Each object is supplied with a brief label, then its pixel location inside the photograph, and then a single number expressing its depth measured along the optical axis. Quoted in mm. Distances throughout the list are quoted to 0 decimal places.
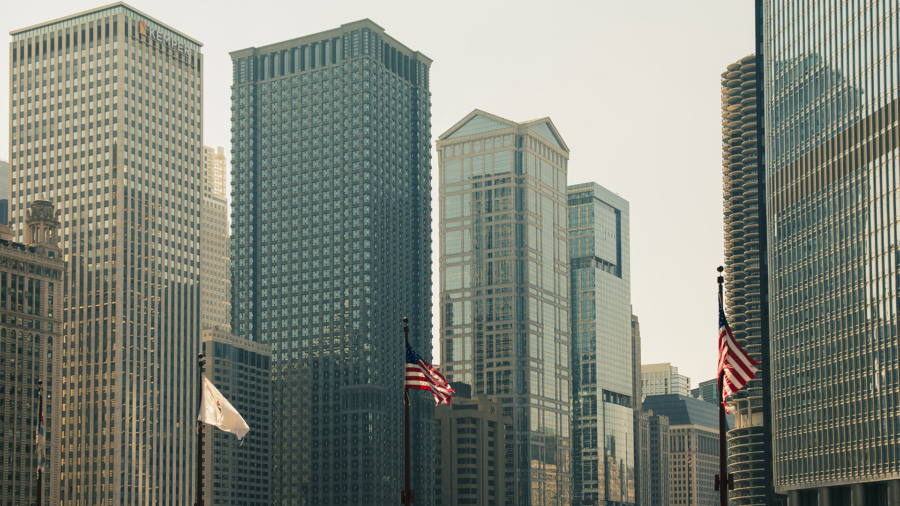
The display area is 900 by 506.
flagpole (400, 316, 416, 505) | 71625
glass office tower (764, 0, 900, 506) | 148750
